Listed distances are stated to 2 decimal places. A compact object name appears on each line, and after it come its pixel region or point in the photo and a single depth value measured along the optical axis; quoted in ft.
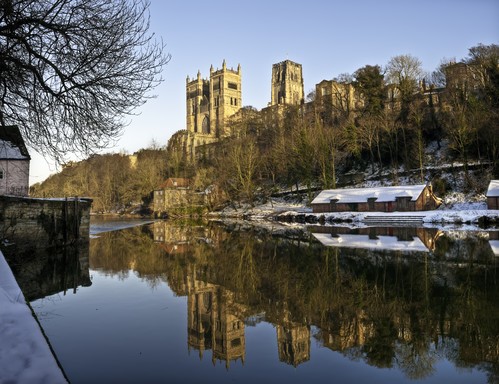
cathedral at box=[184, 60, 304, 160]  446.60
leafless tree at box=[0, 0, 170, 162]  34.83
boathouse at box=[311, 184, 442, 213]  156.56
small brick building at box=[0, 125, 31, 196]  116.06
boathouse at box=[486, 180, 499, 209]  134.72
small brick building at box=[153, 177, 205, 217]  232.94
